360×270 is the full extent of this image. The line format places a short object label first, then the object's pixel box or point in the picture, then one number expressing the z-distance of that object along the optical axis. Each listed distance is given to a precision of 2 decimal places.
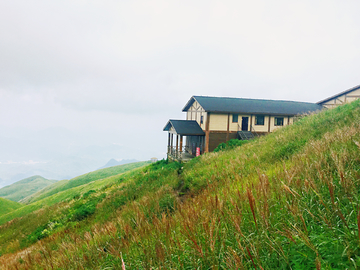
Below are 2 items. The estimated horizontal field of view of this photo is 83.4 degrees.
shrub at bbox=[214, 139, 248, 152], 19.01
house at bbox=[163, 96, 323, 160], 25.31
